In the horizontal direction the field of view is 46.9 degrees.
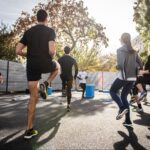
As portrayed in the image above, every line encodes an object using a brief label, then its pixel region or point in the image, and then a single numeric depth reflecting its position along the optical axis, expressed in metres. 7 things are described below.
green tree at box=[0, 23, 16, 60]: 19.11
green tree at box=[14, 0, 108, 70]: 17.01
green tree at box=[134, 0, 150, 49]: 16.34
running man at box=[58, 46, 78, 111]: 4.98
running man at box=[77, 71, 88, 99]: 9.52
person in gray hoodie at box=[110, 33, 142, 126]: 3.42
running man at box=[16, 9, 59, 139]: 2.65
